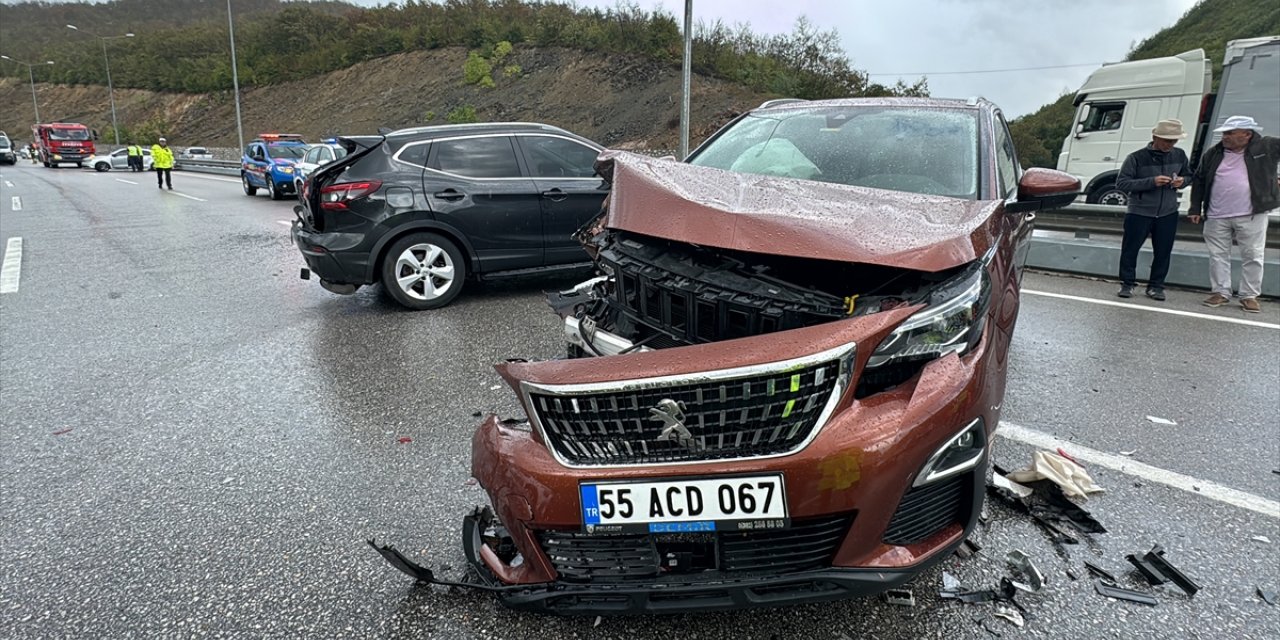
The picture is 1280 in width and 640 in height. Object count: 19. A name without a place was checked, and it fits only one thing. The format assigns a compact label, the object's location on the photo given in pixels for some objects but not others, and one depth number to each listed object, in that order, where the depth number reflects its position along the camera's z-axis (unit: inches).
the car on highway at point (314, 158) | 671.1
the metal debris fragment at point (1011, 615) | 80.0
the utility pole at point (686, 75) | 535.5
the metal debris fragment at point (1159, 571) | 86.6
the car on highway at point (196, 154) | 1424.7
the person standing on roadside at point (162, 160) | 830.5
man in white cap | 240.7
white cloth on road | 108.2
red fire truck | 1481.3
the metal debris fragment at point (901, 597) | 82.7
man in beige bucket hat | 253.6
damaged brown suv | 63.9
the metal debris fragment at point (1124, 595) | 84.0
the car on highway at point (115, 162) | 1401.3
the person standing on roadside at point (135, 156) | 1298.7
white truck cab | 524.7
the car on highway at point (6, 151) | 1635.1
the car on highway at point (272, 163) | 690.8
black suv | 225.1
